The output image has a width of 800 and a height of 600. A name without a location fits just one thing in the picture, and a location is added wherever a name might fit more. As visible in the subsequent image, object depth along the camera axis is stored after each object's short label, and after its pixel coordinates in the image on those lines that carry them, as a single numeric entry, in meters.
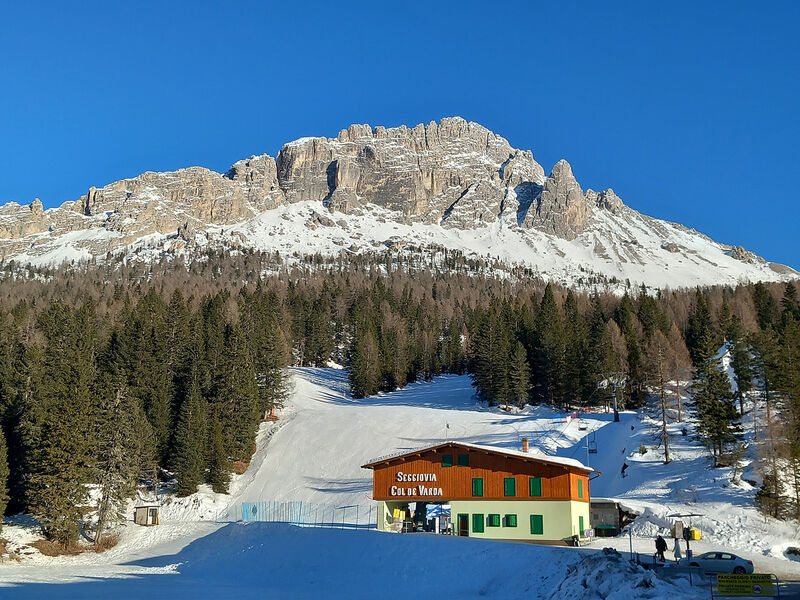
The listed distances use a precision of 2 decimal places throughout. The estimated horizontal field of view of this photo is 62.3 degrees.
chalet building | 43.72
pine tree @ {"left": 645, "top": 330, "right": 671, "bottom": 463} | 68.38
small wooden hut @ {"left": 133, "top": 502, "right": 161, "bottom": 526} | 55.88
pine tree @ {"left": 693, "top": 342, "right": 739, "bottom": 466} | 55.03
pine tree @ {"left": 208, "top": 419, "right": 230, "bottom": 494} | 64.25
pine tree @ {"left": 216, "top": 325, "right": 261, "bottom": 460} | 70.00
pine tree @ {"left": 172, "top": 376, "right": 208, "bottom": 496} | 61.41
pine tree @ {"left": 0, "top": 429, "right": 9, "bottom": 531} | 48.16
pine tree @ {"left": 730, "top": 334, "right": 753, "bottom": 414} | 67.25
